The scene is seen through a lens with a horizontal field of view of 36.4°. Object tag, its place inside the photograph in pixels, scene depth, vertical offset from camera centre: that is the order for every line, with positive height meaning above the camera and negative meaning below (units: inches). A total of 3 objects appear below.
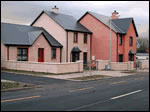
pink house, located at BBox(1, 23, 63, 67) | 980.1 +74.3
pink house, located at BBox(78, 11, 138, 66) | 1322.6 +152.2
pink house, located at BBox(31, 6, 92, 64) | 1223.5 +156.0
